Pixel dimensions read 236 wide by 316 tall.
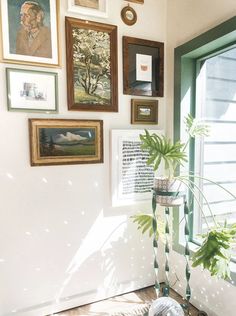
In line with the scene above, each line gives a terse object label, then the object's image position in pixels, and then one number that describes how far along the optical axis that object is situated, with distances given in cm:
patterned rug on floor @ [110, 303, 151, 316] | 171
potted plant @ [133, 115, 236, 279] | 123
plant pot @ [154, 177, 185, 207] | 148
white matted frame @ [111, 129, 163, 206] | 183
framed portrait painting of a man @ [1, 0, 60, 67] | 151
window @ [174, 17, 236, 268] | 167
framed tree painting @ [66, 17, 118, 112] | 167
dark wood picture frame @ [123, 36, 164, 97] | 183
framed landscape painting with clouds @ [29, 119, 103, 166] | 161
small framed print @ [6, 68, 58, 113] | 154
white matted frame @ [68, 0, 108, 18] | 164
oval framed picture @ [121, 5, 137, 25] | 179
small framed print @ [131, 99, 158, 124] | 188
